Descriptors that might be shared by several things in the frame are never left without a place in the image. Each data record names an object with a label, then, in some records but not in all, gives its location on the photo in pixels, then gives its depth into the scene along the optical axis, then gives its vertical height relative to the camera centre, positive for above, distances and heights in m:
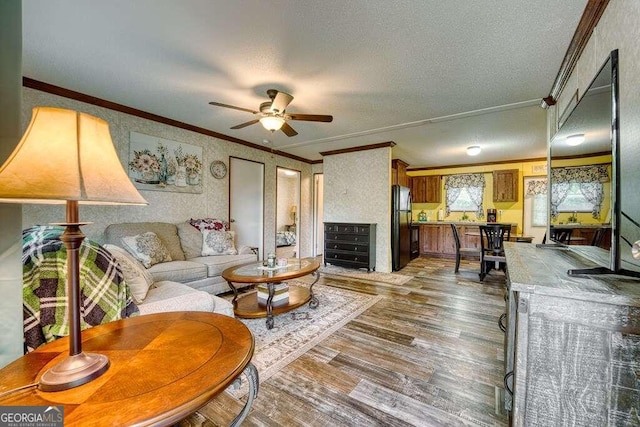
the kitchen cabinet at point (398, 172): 5.32 +0.85
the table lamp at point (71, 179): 0.60 +0.08
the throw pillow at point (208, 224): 3.95 -0.19
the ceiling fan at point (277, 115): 2.66 +1.05
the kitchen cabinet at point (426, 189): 7.13 +0.64
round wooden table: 0.58 -0.44
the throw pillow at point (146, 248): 2.98 -0.43
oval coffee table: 2.49 -0.76
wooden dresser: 0.88 -0.50
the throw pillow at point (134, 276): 1.77 -0.45
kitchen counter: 6.29 -0.64
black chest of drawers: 4.89 -0.64
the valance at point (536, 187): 5.94 +0.58
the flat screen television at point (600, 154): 1.11 +0.31
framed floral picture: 3.50 +0.68
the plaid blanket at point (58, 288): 1.13 -0.37
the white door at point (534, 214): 5.95 -0.04
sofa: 2.95 -0.62
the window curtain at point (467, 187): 6.67 +0.65
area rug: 1.97 -1.12
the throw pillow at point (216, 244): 3.75 -0.47
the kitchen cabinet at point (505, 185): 6.10 +0.64
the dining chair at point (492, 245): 4.24 -0.56
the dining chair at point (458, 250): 4.58 -0.69
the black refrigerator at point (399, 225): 4.95 -0.27
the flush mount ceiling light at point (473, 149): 4.78 +1.16
